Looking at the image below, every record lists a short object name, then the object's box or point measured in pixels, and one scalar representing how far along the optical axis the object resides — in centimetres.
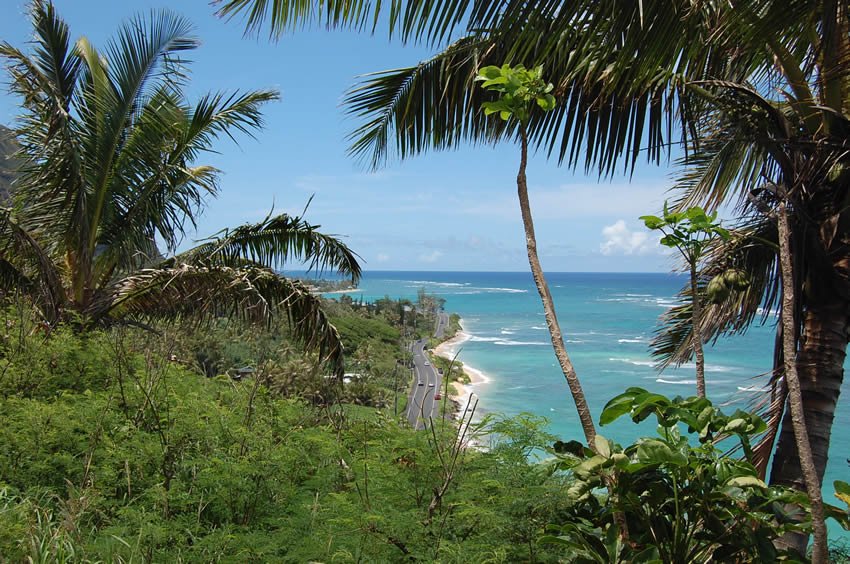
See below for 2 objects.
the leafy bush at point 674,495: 196
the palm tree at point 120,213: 552
